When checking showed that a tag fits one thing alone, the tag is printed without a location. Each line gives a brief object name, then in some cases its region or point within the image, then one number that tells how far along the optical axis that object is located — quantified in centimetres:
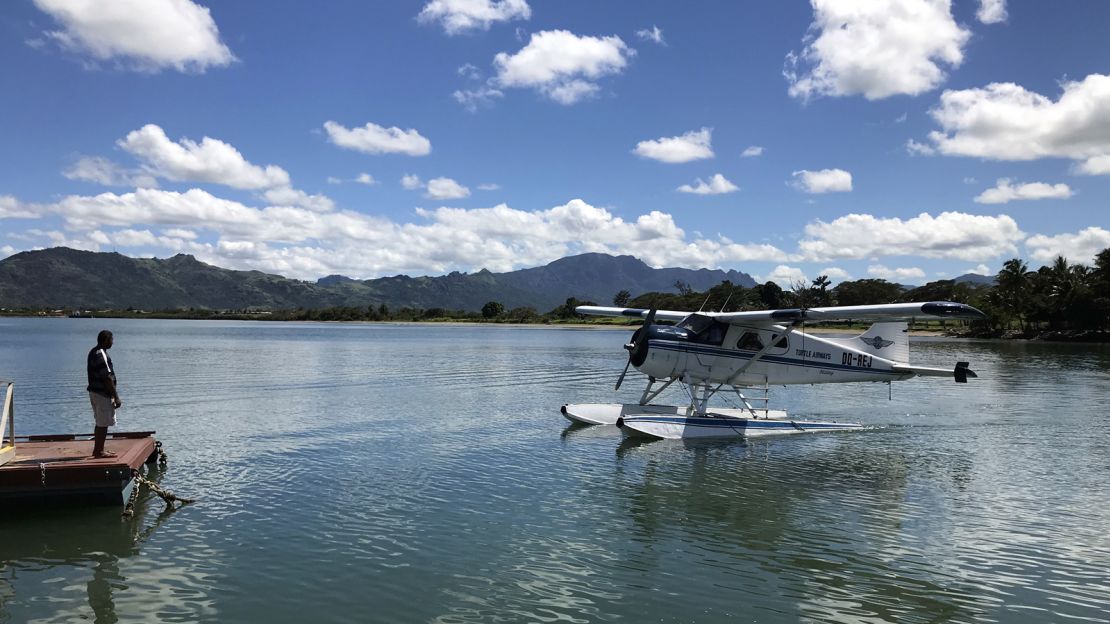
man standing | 930
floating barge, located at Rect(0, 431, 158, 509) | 900
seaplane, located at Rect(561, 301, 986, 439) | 1575
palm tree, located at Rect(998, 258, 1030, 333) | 8262
